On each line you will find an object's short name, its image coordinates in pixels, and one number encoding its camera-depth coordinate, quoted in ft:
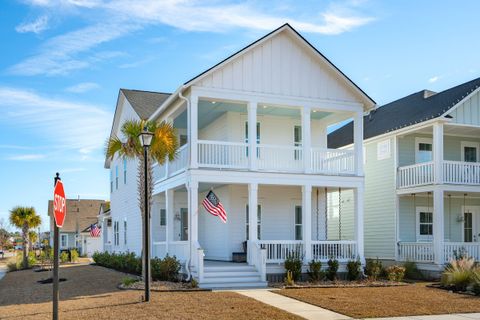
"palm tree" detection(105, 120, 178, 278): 59.52
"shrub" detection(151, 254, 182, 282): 61.93
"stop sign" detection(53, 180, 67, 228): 25.25
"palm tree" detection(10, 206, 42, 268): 124.98
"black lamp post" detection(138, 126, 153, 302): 46.32
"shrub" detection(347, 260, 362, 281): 65.77
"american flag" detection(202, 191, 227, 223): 63.10
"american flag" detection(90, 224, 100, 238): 114.21
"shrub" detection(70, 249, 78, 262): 129.59
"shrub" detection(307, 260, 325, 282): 63.77
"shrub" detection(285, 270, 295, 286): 59.88
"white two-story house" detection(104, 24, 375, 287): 63.72
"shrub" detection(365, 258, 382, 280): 65.57
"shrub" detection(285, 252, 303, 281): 63.16
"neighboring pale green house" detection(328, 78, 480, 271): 74.79
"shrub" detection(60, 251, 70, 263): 127.69
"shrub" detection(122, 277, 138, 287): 58.52
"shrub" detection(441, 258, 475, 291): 57.26
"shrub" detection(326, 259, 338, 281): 65.05
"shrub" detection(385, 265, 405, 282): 65.10
